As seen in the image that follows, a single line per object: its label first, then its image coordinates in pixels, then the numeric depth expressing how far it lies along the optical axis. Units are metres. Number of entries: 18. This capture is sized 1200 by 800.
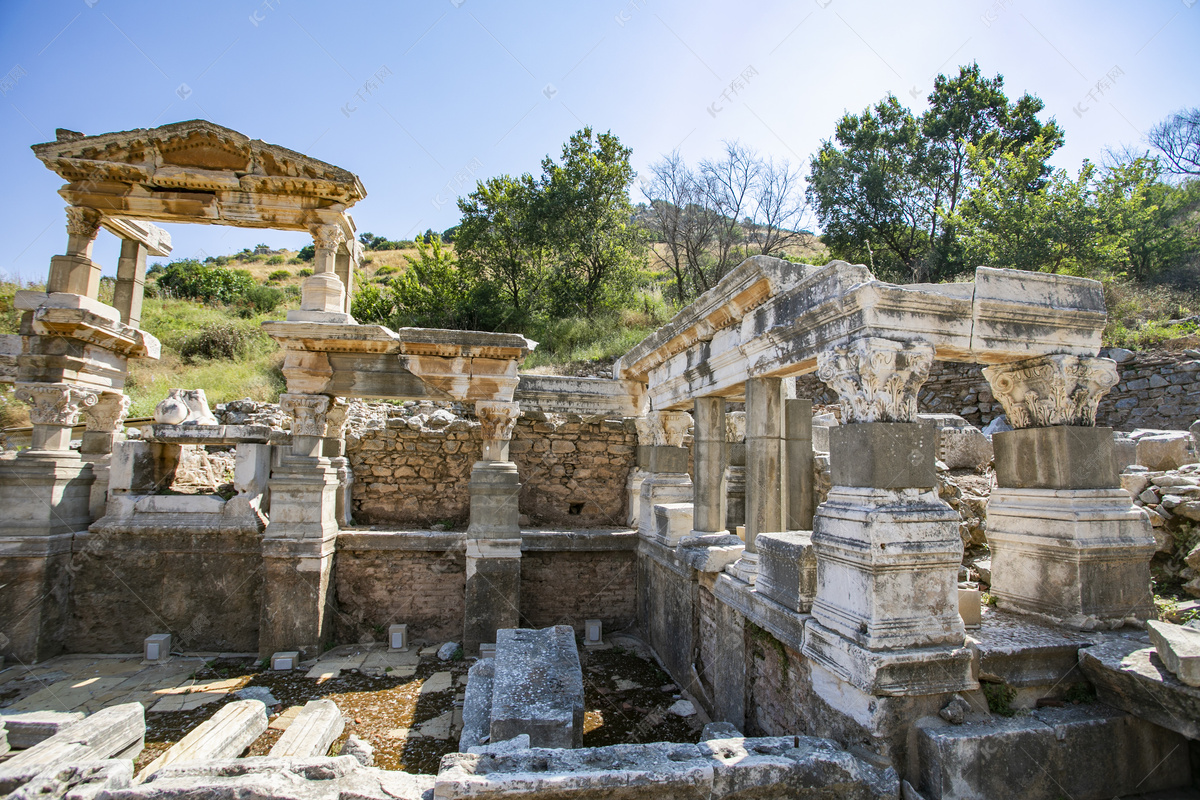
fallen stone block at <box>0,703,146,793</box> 3.43
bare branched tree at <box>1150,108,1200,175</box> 18.66
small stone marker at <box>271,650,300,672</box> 6.25
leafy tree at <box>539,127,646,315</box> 18.61
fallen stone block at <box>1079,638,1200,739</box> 2.96
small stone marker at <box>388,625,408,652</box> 7.01
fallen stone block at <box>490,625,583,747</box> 3.82
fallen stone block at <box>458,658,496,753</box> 4.00
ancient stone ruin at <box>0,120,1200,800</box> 3.11
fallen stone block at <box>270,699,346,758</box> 4.30
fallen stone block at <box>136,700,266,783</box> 4.06
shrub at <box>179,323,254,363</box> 16.20
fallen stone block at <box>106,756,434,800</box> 2.96
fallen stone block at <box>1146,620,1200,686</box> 2.91
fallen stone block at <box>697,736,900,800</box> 2.91
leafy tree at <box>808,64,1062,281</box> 19.94
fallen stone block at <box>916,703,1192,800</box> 2.94
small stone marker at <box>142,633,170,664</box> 6.48
